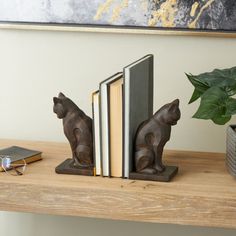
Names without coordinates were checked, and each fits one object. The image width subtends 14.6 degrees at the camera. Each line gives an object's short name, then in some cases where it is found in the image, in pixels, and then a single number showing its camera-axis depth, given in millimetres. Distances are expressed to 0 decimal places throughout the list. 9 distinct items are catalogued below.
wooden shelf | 1886
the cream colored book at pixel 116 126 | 1965
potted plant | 1925
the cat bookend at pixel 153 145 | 1960
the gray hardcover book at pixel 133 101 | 1951
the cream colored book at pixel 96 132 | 1981
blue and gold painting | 2185
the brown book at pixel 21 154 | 2070
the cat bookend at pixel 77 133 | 2012
